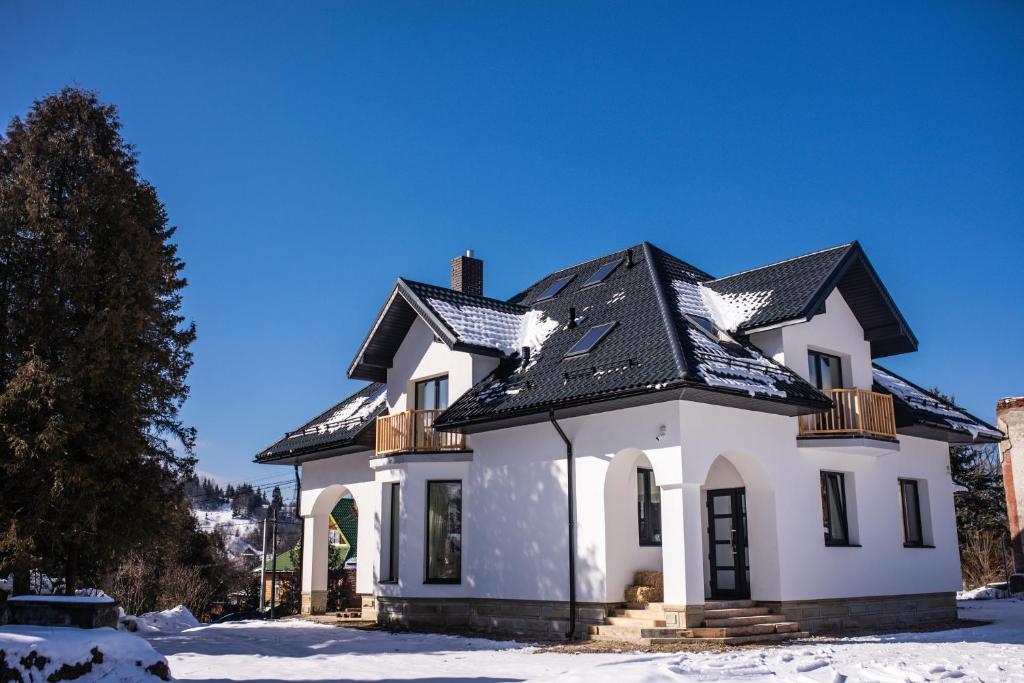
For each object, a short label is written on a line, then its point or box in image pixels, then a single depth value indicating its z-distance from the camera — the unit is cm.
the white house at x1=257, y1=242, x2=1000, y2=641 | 1537
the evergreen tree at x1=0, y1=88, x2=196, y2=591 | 1384
